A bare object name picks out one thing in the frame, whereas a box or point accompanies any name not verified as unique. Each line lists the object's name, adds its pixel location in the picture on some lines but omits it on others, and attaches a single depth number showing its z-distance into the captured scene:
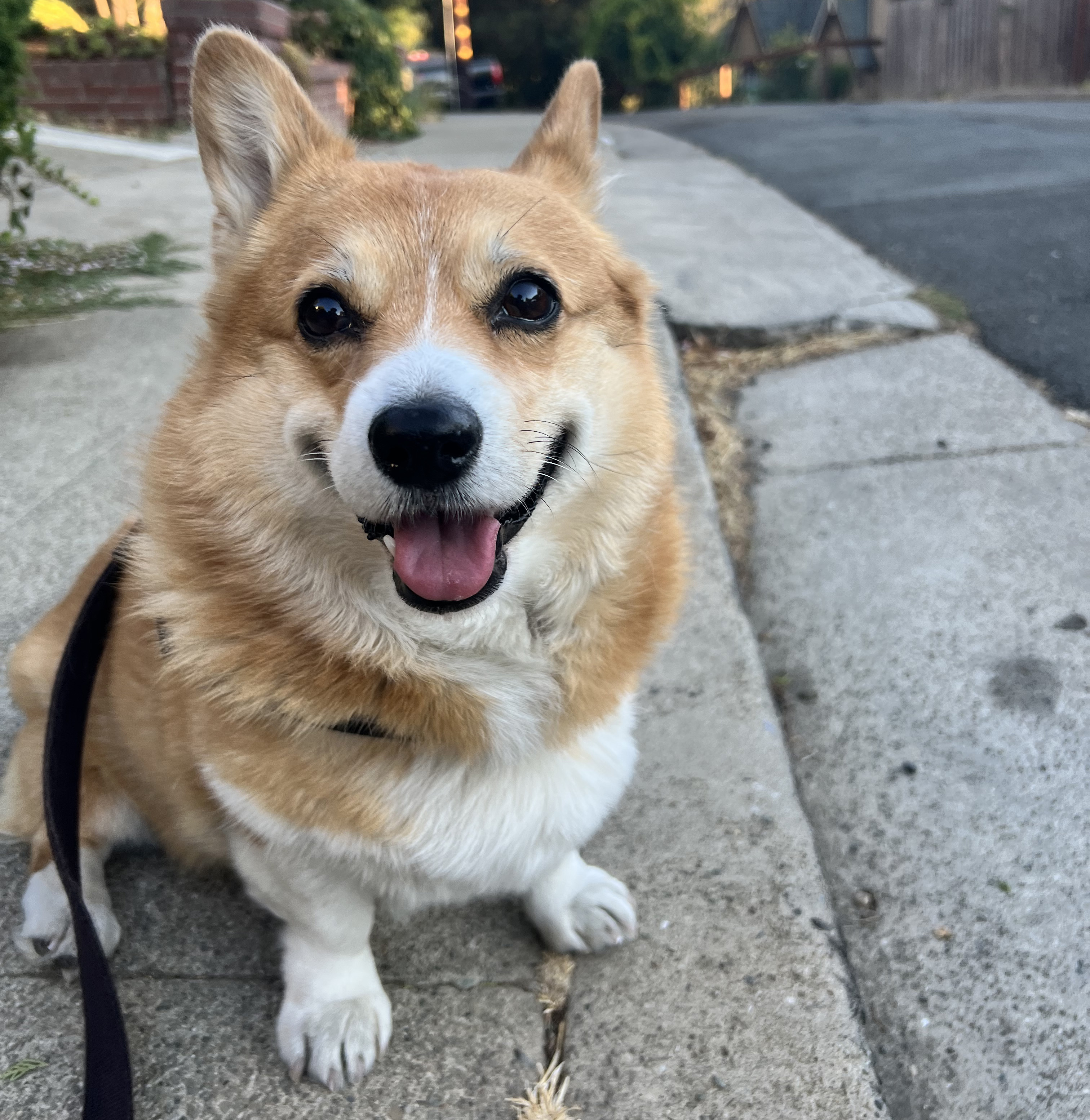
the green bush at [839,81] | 28.27
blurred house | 28.08
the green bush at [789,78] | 30.16
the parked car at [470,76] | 28.88
